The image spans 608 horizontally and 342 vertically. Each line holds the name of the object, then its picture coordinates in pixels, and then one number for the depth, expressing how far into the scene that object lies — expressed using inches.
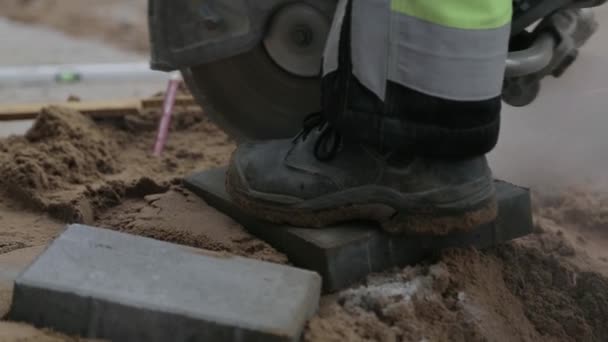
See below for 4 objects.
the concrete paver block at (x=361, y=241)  105.9
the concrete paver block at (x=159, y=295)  100.1
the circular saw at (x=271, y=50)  113.5
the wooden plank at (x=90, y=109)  128.2
